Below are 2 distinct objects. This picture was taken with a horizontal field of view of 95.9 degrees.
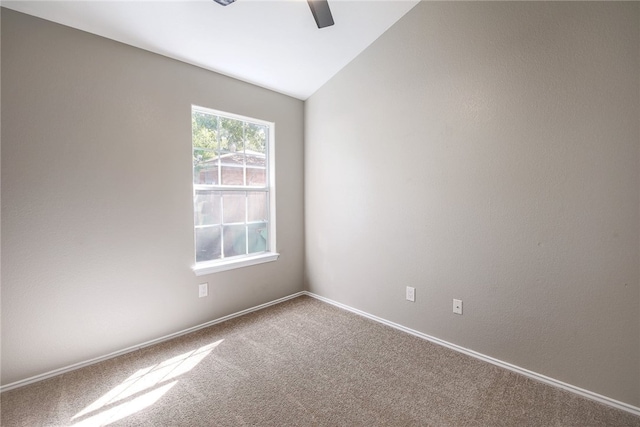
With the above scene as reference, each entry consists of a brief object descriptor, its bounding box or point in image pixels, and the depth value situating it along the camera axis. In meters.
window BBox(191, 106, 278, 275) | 2.68
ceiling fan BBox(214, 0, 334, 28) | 1.58
